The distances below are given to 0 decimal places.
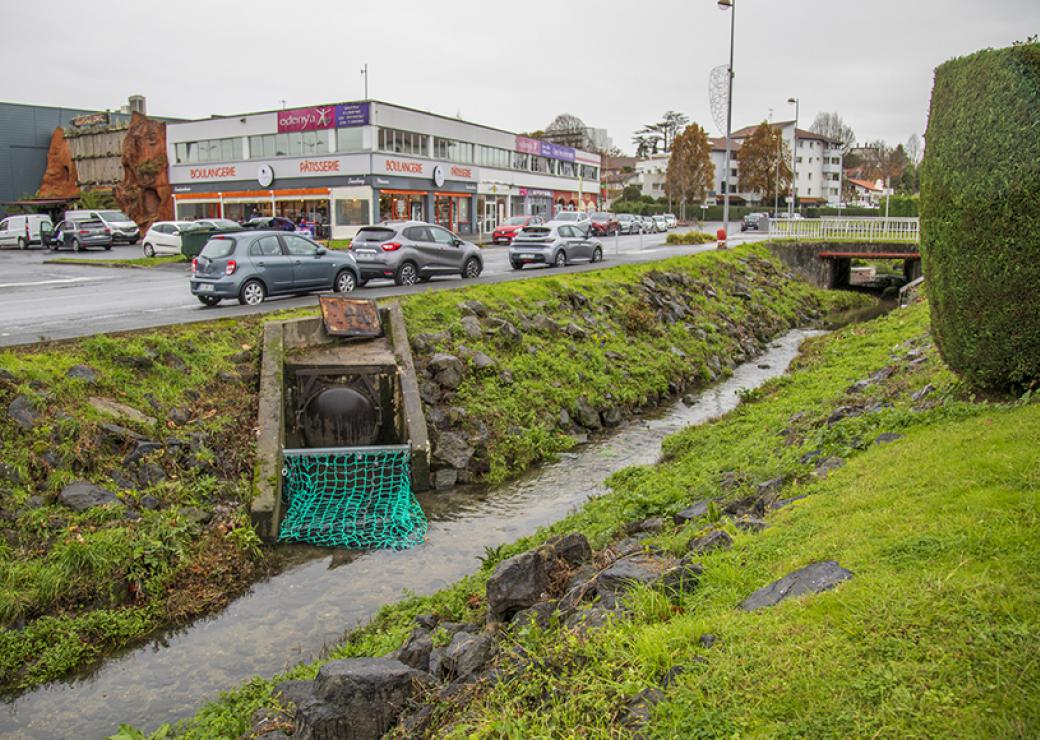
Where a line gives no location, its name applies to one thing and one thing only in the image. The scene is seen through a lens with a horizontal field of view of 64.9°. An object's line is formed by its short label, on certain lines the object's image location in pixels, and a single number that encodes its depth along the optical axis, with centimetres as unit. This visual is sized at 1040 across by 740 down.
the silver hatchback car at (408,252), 2192
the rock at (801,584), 460
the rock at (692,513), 757
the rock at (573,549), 664
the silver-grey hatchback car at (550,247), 2875
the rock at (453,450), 1222
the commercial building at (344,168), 5222
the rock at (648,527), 782
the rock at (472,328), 1566
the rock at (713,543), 589
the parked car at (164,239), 3725
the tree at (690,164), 9544
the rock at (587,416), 1496
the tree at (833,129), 13350
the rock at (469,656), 534
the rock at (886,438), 752
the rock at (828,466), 725
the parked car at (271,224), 4256
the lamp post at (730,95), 3427
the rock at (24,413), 955
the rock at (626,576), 567
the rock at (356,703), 500
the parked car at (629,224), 6276
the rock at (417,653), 587
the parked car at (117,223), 4425
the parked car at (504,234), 4769
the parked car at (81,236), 4178
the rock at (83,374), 1070
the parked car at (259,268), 1741
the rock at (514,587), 603
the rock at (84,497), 888
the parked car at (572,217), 5356
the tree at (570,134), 11538
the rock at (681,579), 529
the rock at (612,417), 1541
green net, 992
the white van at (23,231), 4503
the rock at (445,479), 1194
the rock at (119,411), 1034
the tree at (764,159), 9375
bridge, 3516
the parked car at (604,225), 5697
